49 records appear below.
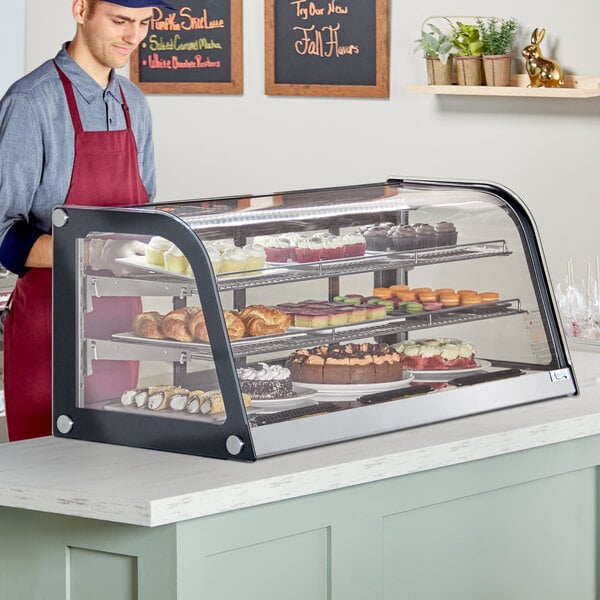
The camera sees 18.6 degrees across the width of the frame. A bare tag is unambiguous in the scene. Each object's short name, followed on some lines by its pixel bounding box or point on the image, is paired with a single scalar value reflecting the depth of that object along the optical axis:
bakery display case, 3.13
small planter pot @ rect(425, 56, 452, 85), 6.54
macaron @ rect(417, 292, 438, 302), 3.86
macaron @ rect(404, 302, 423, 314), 3.79
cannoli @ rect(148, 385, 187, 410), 3.18
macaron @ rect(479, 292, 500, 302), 3.88
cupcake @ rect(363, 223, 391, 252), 3.74
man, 3.80
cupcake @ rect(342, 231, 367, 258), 3.67
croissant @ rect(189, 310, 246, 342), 3.12
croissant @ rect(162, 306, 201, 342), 3.18
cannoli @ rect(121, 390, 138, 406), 3.24
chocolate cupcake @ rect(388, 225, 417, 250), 3.77
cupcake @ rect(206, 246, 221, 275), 3.15
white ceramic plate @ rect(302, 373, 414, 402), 3.45
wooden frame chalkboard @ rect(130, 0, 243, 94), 7.70
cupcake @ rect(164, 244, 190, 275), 3.09
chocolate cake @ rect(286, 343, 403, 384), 3.49
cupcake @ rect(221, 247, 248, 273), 3.22
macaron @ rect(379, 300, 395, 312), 3.78
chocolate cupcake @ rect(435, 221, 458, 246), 3.90
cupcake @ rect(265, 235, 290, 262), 3.44
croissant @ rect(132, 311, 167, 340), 3.27
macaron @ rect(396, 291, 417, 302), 3.85
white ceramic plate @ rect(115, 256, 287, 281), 3.15
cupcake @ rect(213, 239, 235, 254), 3.21
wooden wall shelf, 5.96
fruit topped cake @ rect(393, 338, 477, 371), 3.74
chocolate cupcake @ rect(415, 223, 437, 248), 3.83
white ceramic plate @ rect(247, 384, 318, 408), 3.22
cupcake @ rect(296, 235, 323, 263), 3.50
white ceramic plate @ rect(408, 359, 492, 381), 3.70
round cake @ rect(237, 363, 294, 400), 3.24
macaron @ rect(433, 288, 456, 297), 3.88
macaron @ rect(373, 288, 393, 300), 3.82
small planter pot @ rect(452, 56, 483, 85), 6.37
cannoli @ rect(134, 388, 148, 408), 3.21
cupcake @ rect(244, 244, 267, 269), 3.34
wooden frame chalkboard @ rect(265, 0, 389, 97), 7.04
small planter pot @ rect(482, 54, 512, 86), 6.25
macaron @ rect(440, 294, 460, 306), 3.85
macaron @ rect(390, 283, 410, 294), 3.89
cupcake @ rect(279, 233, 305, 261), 3.48
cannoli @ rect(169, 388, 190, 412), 3.15
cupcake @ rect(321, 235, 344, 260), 3.59
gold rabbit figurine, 6.08
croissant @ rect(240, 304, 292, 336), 3.33
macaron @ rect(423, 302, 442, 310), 3.82
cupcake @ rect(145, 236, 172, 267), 3.11
